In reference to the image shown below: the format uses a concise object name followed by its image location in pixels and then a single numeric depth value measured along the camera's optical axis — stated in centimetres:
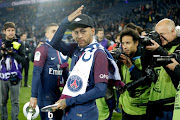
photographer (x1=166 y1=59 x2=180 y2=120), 179
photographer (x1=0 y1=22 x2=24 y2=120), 445
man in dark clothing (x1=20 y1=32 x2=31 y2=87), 910
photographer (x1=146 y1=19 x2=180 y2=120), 262
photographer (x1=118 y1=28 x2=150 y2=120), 299
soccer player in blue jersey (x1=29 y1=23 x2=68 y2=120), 353
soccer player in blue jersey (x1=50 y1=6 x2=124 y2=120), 208
